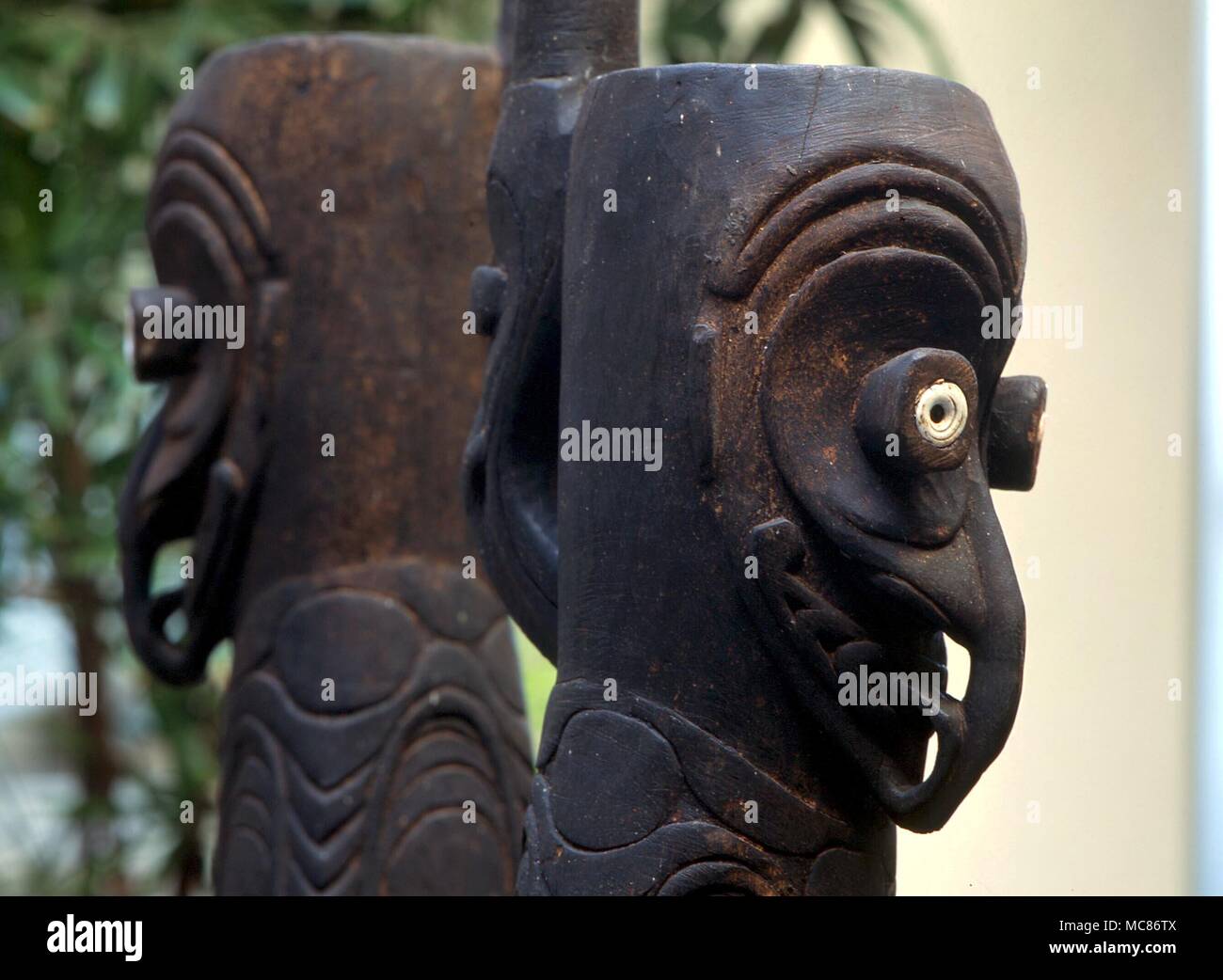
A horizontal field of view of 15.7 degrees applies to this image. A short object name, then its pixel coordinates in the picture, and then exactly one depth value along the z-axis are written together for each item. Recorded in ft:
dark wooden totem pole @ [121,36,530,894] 8.92
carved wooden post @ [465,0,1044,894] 7.23
